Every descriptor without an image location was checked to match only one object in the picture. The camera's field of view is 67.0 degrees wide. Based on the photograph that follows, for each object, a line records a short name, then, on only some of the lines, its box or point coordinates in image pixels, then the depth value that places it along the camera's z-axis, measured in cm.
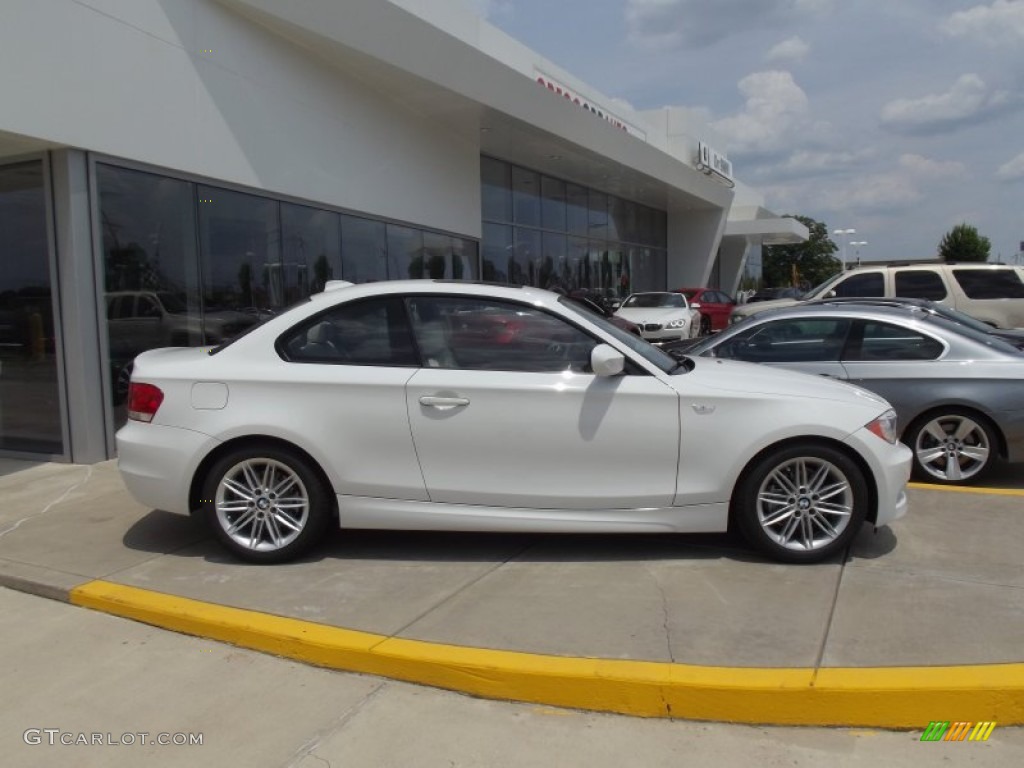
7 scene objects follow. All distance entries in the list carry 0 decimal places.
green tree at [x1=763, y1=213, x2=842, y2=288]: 8044
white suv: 1150
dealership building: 739
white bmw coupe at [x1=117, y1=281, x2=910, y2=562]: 437
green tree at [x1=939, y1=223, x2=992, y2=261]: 7398
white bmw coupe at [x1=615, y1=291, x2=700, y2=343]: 1758
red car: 2225
